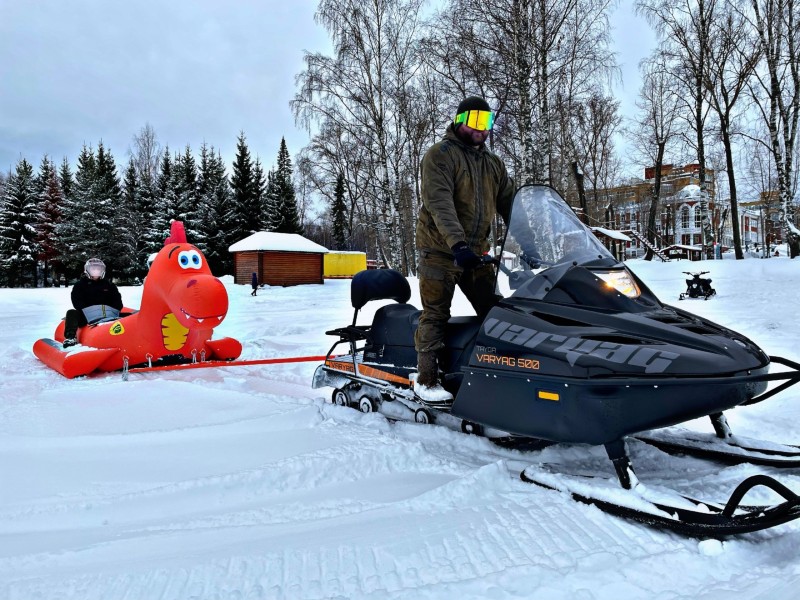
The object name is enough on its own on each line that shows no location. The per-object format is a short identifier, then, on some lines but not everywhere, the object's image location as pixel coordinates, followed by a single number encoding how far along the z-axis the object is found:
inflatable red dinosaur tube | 5.13
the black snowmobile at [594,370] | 1.99
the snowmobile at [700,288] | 11.73
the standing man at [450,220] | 2.97
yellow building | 31.52
